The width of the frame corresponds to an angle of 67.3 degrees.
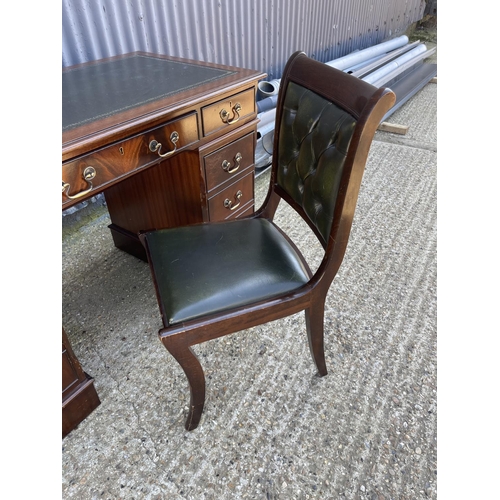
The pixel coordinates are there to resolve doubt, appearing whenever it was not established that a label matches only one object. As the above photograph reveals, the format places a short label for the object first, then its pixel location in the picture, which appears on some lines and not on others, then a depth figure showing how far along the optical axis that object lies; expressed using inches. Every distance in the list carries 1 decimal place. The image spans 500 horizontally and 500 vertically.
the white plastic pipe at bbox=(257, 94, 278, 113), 99.3
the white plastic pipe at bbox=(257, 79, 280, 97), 99.9
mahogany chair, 36.7
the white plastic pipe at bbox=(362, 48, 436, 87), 144.6
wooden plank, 137.1
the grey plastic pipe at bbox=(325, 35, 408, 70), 140.1
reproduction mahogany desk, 42.0
